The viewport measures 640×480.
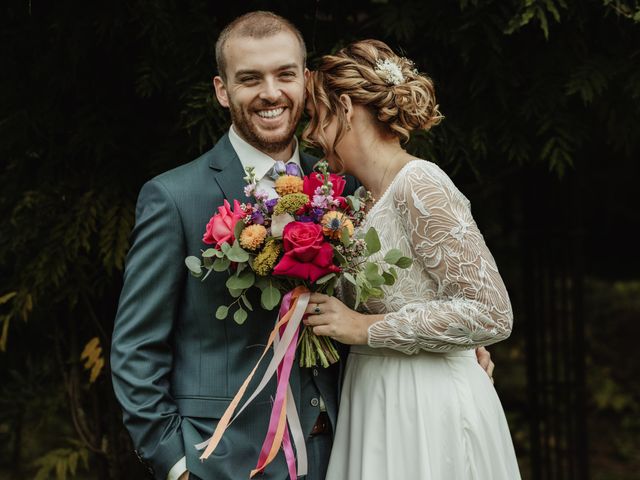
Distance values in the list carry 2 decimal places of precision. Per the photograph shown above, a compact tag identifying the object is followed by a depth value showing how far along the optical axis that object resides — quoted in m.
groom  2.61
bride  2.65
